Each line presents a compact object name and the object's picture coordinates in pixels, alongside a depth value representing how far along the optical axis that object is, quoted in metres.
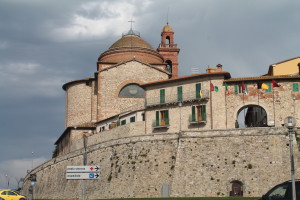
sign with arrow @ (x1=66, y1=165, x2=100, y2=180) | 24.75
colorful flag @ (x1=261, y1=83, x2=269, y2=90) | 47.50
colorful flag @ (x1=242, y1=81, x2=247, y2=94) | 48.19
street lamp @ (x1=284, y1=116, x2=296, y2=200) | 20.91
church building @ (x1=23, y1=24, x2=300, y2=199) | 40.69
